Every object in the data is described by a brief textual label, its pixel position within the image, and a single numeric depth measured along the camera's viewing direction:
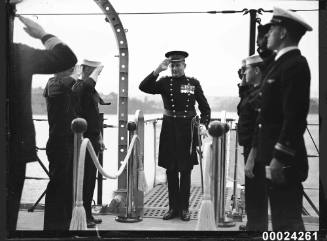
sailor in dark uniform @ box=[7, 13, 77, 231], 3.78
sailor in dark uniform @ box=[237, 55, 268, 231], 3.60
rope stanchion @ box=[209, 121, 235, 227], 3.61
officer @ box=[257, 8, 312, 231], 3.41
